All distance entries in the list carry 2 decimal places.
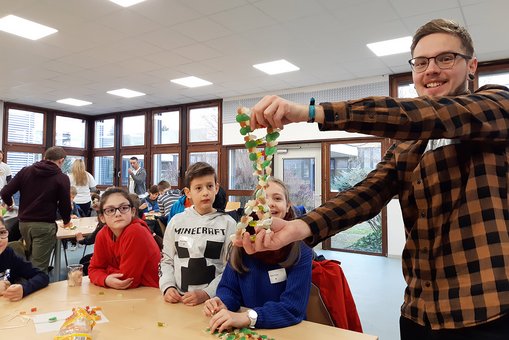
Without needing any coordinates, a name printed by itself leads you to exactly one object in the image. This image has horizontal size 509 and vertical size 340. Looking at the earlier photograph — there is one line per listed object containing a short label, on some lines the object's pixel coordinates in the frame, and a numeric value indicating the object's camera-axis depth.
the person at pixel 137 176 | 8.07
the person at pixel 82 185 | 6.14
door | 6.68
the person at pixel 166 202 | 4.84
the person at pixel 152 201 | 6.05
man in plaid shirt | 0.70
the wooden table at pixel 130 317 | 1.26
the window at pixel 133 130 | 9.04
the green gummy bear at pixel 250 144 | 0.82
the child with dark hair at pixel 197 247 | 1.87
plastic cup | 1.90
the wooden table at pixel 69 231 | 3.88
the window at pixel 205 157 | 7.92
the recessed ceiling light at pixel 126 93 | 7.18
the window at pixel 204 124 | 7.95
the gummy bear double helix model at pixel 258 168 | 0.76
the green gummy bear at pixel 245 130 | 0.77
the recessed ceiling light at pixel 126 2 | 3.56
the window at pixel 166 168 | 8.51
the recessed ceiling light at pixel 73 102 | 7.94
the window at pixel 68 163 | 9.38
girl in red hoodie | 1.91
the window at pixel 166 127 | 8.52
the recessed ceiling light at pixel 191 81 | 6.28
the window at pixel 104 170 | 9.59
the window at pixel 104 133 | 9.55
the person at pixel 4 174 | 6.58
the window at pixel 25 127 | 8.18
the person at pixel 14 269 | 1.83
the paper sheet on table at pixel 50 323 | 1.32
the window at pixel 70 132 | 9.13
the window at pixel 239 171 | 7.50
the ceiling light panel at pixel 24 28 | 4.04
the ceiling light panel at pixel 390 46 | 4.51
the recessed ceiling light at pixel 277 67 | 5.39
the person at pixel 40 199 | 3.69
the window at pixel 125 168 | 9.25
